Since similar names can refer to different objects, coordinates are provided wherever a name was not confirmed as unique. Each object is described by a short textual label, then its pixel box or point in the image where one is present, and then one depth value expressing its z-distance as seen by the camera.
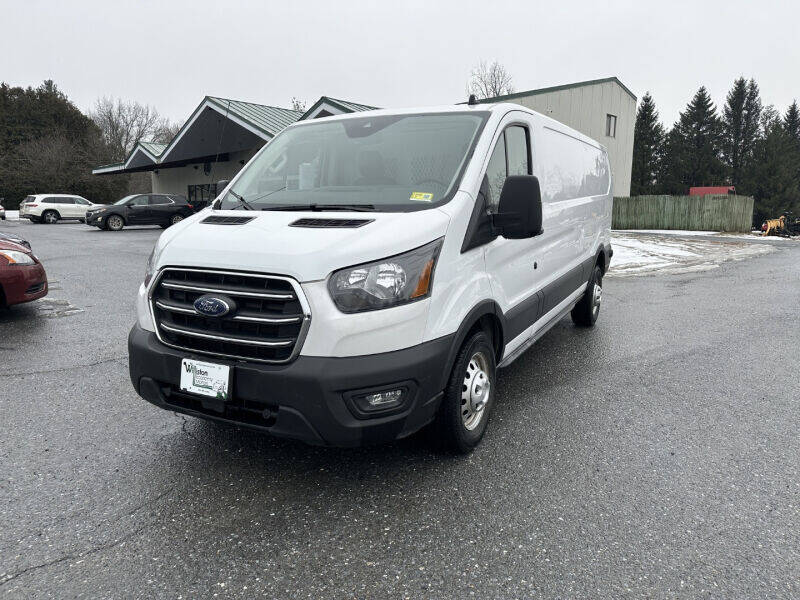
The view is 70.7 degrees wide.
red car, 6.42
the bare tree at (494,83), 47.44
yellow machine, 27.22
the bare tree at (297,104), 58.41
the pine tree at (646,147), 62.16
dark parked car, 22.69
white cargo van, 2.60
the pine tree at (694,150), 61.62
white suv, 28.69
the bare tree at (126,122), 58.84
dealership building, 22.09
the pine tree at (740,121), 67.75
